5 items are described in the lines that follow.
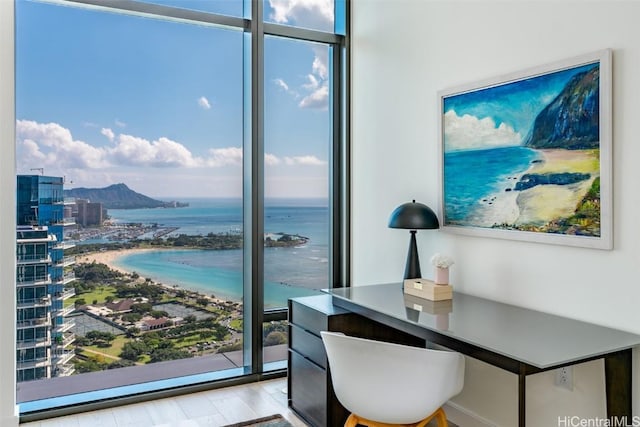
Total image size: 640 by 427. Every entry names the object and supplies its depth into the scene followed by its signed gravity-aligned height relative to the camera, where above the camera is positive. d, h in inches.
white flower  102.4 -9.1
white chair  81.0 -25.9
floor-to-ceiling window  118.9 +7.8
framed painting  83.5 +10.8
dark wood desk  68.3 -17.9
